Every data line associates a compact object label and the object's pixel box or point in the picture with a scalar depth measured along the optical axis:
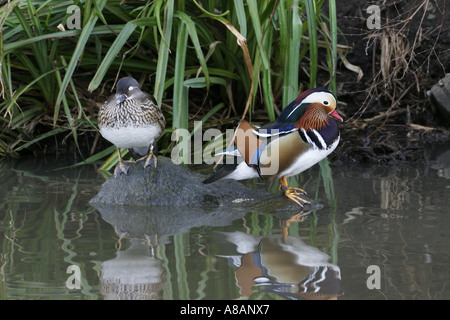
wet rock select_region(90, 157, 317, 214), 7.64
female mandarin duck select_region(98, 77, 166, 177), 7.19
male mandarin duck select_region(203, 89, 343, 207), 7.21
